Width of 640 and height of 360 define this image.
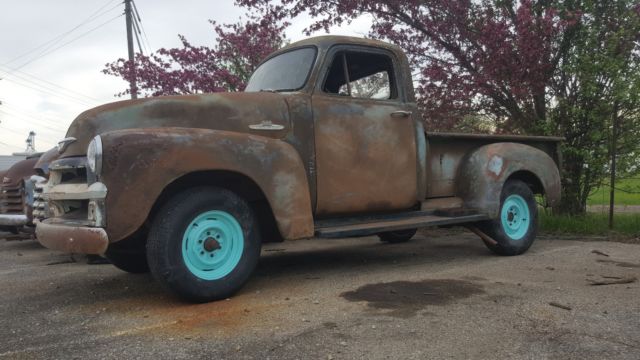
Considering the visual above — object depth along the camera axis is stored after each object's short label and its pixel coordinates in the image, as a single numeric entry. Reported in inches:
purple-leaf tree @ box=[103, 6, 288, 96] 380.8
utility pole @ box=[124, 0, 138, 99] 653.1
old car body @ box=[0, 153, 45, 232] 293.7
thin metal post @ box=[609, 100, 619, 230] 277.1
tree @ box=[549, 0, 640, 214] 282.0
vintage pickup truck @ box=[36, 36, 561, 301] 137.6
